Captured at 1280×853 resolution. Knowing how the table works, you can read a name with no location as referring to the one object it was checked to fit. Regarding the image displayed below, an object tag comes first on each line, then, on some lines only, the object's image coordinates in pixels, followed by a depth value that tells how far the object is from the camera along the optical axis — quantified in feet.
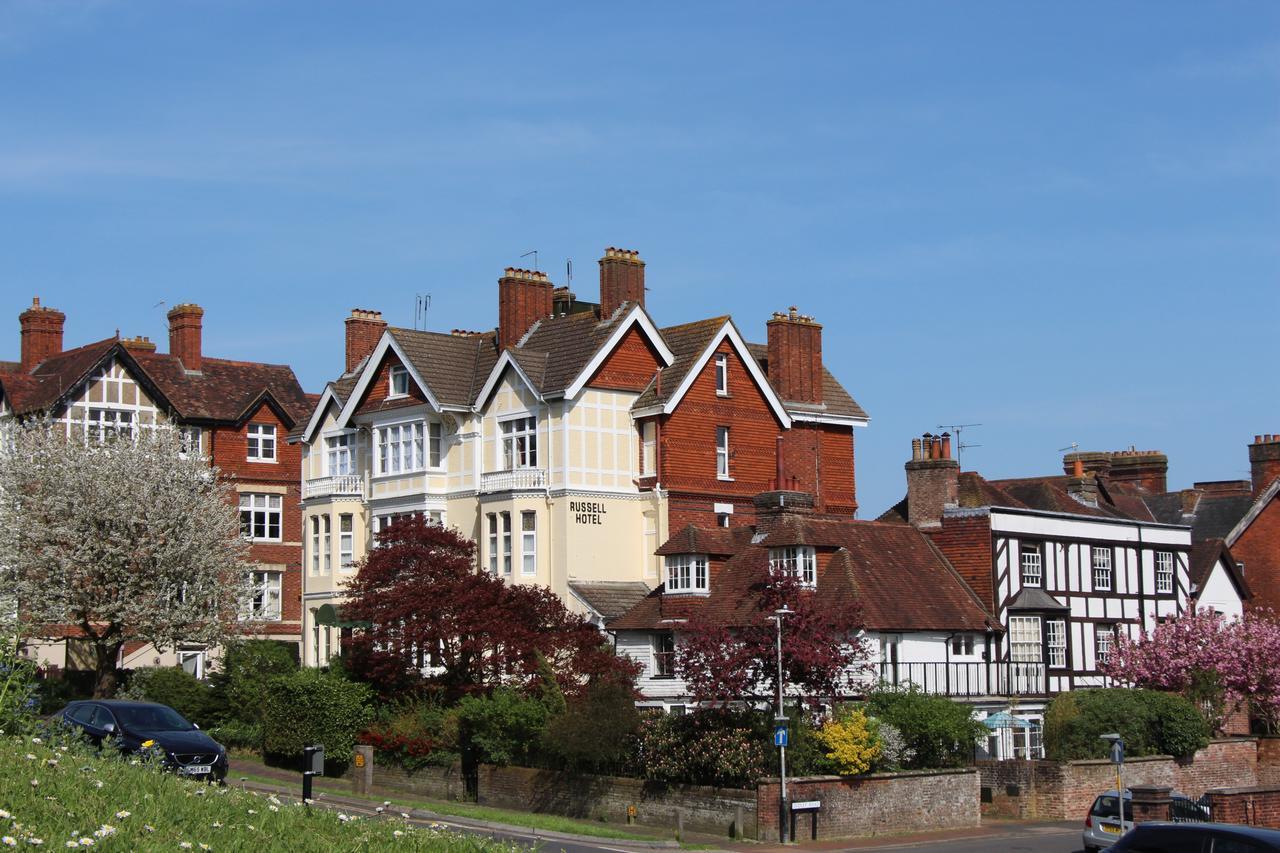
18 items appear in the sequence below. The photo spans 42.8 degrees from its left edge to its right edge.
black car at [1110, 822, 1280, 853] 63.57
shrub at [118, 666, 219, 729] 160.04
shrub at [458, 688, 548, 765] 132.67
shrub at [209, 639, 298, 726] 157.28
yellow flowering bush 118.32
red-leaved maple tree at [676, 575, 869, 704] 120.47
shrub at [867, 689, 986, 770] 129.18
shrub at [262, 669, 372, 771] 141.49
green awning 174.40
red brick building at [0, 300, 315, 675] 195.72
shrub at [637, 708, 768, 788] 118.01
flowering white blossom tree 154.40
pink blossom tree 162.61
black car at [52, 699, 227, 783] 92.58
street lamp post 112.88
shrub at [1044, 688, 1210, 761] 143.64
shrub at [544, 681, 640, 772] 124.06
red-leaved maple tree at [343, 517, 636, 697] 139.85
